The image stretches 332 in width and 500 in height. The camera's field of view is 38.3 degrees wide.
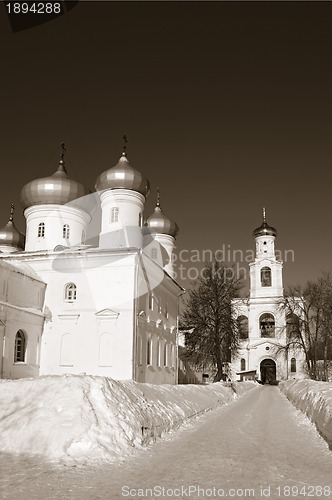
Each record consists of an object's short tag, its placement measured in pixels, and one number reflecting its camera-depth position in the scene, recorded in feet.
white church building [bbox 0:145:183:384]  71.15
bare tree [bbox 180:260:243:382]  106.83
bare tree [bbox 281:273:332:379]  121.80
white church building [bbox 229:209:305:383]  178.29
